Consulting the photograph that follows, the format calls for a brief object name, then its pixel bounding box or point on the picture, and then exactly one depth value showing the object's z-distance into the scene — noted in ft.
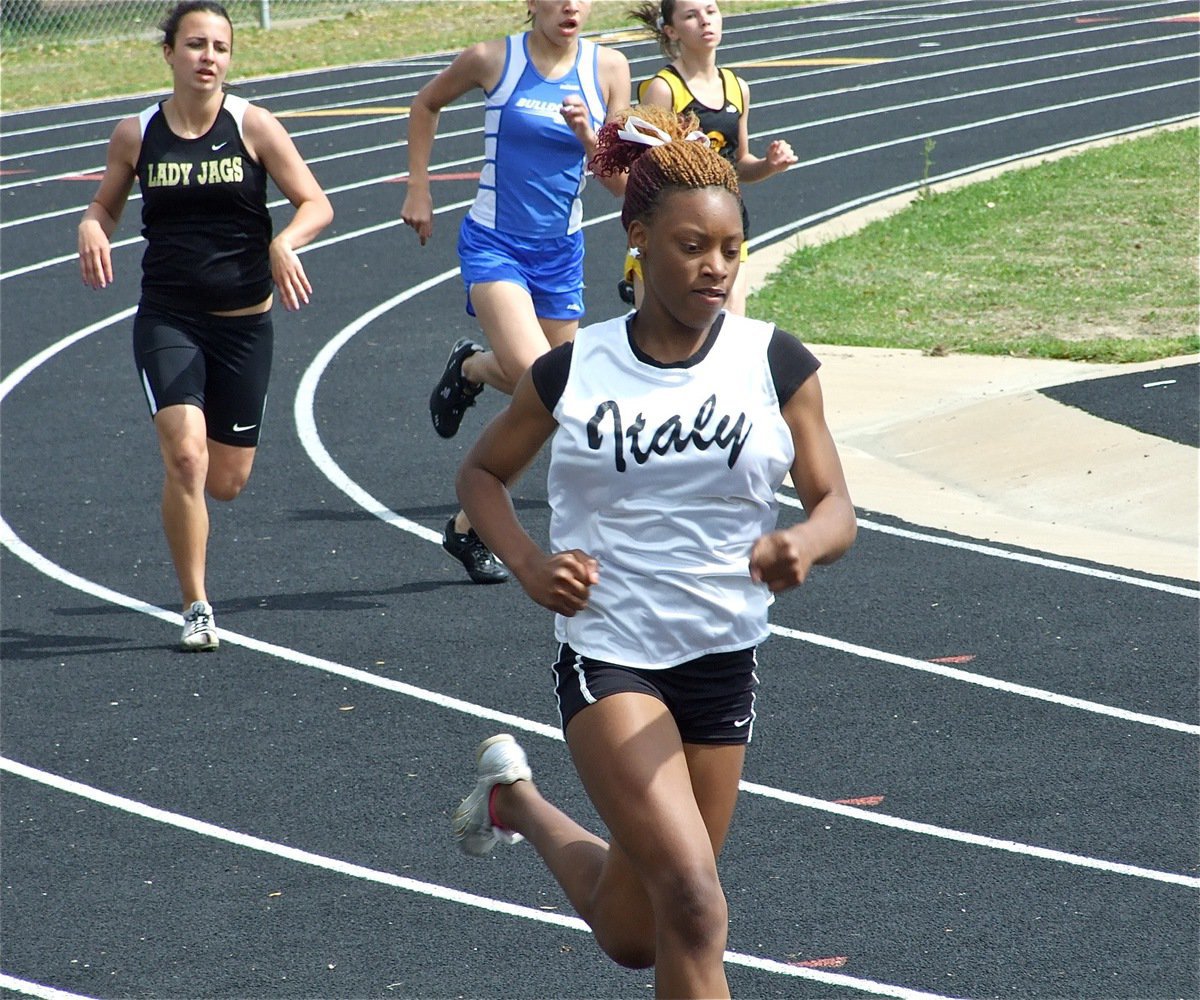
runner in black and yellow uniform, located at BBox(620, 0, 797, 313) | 54.80
